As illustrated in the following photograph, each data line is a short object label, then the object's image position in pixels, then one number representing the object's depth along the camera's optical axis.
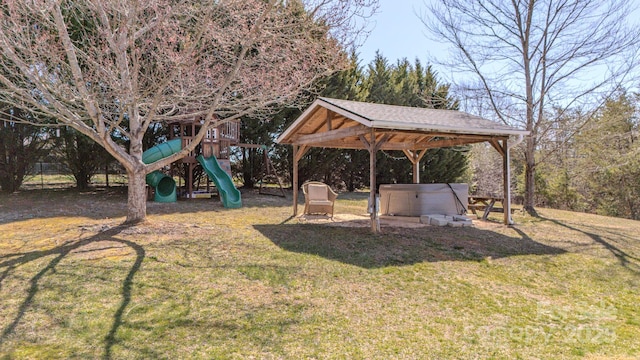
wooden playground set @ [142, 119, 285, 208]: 11.86
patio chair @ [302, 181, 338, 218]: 9.52
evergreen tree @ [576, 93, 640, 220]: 16.72
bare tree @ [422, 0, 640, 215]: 11.02
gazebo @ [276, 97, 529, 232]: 7.36
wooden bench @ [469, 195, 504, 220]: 9.52
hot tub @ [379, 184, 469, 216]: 9.20
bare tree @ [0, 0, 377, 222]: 5.67
